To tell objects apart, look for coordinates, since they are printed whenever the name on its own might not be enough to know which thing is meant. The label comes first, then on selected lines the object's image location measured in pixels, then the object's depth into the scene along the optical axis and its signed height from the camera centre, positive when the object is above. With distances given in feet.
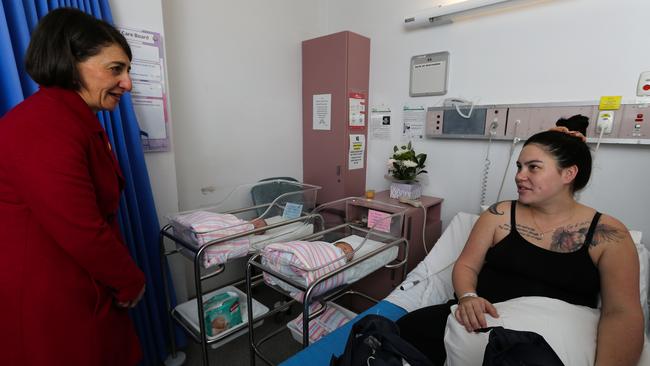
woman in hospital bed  3.50 -1.65
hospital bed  3.82 -2.70
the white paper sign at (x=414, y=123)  7.62 -0.04
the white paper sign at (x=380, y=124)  8.34 -0.08
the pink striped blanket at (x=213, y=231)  4.85 -1.72
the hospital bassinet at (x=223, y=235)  4.86 -1.94
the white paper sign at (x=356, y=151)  8.32 -0.79
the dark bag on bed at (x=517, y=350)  2.50 -1.82
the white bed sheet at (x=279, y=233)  5.49 -2.03
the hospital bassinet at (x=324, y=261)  4.06 -2.02
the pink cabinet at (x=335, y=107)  7.88 +0.37
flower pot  7.29 -1.58
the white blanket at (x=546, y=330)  3.20 -2.16
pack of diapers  5.37 -3.29
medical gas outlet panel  5.04 +0.01
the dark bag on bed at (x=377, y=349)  2.88 -2.09
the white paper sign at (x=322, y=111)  8.29 +0.26
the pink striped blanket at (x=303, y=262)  4.06 -1.85
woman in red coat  2.76 -0.76
